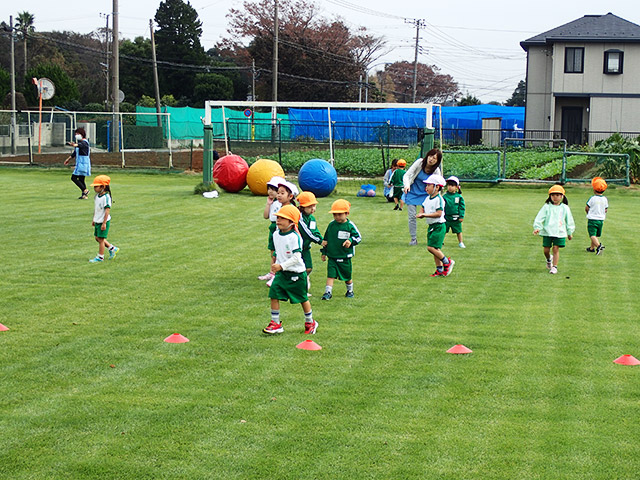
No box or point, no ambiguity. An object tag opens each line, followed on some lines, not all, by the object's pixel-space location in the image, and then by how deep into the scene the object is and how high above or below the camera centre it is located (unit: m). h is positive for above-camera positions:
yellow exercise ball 24.94 -0.85
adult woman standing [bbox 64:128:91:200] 22.69 -0.49
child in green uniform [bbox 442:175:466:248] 15.34 -1.10
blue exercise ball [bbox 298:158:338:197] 24.89 -0.95
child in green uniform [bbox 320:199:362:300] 10.33 -1.23
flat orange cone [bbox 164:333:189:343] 8.33 -1.95
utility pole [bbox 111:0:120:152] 39.19 +3.30
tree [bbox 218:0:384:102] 70.88 +8.07
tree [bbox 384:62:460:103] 113.69 +8.85
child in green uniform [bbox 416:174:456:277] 12.60 -1.16
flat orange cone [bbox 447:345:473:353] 8.10 -1.97
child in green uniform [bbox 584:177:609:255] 15.25 -1.24
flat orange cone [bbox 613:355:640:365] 7.79 -1.99
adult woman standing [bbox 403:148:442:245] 14.82 -0.67
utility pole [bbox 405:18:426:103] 81.44 +11.44
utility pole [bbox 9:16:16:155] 38.04 +2.31
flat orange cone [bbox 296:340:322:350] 8.20 -1.98
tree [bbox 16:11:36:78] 82.50 +12.64
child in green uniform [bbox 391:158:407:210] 22.41 -1.08
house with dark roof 48.91 +4.41
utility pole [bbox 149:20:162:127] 54.75 +4.62
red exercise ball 25.39 -0.87
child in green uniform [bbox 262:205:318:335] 8.77 -1.38
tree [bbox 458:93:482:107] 100.88 +5.71
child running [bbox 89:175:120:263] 13.07 -1.08
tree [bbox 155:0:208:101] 78.75 +9.78
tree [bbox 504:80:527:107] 132.35 +8.36
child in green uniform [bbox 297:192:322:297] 10.21 -0.92
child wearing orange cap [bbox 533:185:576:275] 12.87 -1.13
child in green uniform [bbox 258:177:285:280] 11.05 -0.85
